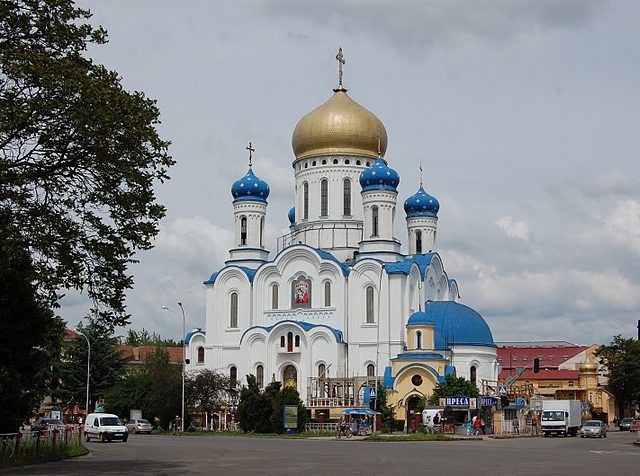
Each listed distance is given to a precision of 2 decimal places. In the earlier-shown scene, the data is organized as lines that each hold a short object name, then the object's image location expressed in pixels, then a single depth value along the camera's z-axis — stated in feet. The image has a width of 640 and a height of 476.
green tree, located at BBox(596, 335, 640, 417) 259.80
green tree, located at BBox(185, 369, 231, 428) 204.64
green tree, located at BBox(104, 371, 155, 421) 212.43
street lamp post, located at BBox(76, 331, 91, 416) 213.30
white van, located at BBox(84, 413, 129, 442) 139.03
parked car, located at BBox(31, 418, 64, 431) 165.99
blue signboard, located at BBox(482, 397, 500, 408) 188.24
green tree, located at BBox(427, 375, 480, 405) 189.98
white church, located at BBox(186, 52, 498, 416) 211.61
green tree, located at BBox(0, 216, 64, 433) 85.40
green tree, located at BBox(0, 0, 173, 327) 71.10
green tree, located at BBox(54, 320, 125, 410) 231.71
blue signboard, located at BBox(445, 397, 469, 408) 180.14
